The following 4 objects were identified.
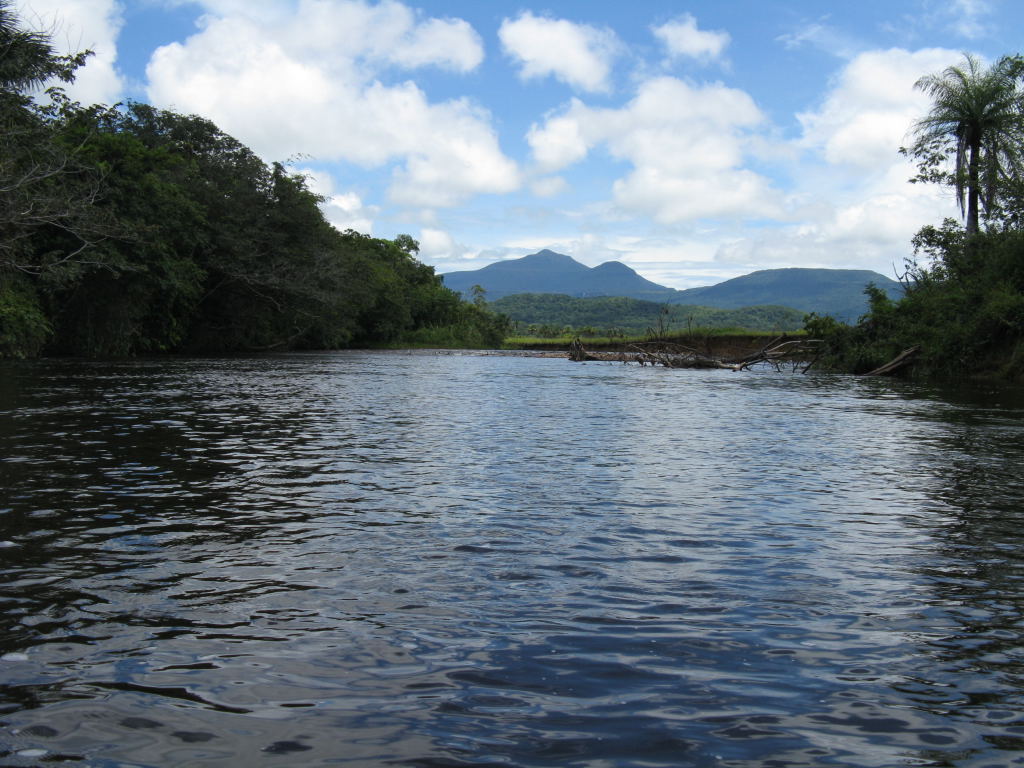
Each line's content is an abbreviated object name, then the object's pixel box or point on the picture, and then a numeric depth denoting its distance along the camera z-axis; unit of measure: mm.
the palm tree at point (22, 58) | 29594
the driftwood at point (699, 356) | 55391
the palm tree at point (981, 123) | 44938
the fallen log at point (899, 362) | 42938
